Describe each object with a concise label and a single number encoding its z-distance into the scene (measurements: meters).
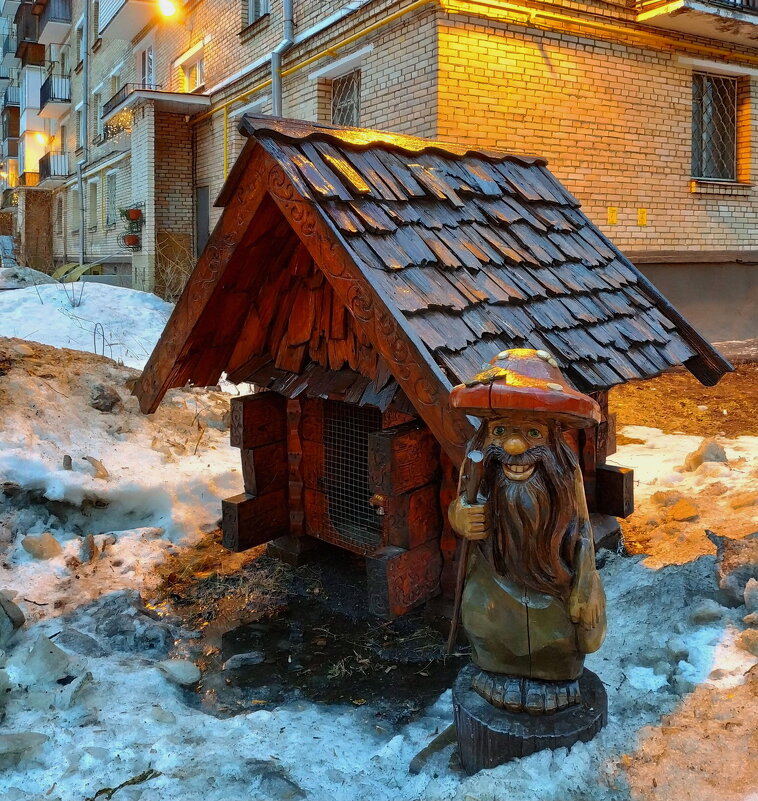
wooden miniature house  3.06
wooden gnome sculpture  2.36
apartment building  8.73
